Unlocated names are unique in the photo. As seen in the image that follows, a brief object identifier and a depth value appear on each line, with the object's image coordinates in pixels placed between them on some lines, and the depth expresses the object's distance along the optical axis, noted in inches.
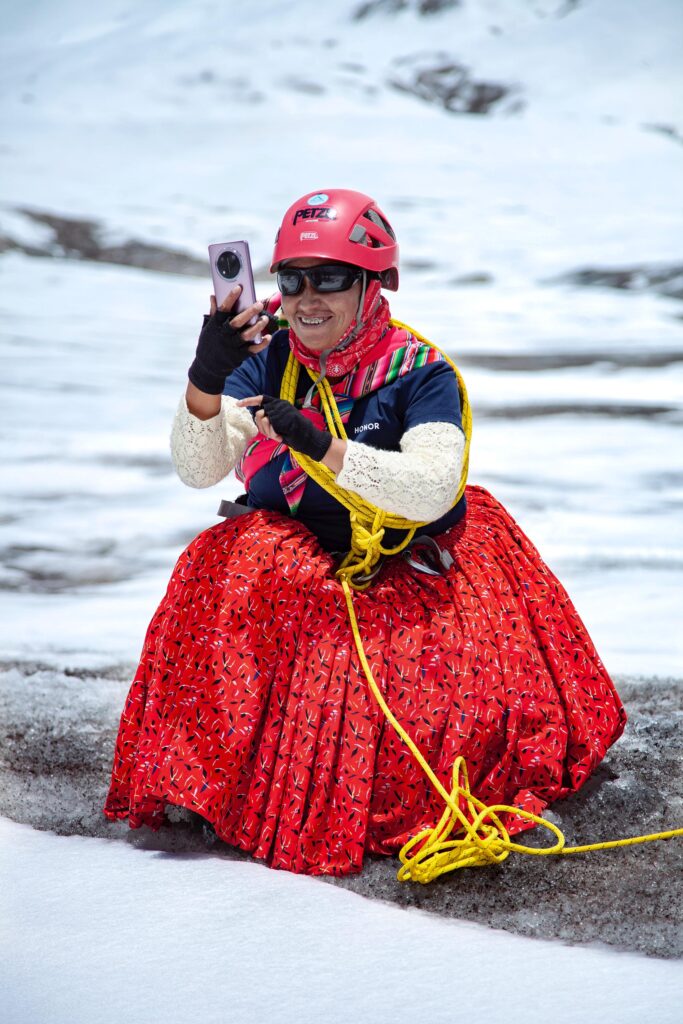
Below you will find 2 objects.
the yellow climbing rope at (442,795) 445.6
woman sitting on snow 448.2
